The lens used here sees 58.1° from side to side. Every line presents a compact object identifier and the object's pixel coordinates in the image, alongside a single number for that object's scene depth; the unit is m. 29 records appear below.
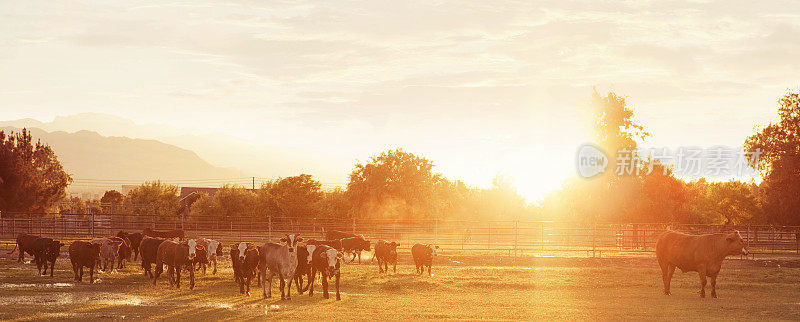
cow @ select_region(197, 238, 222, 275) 23.66
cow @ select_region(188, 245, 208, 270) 24.00
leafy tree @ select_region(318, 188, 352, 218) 69.69
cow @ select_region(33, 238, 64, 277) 25.03
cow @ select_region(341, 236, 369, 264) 32.88
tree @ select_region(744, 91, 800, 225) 53.19
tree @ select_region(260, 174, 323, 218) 69.38
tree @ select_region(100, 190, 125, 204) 98.06
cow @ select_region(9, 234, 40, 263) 29.76
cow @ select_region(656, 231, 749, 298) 22.22
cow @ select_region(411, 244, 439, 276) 28.03
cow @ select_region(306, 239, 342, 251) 28.26
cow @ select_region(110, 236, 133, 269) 27.06
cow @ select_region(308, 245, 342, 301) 19.94
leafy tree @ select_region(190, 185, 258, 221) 70.25
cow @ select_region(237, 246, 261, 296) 20.63
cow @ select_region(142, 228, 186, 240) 32.25
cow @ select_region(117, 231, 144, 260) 29.72
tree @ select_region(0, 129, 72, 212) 58.88
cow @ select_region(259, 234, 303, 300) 19.97
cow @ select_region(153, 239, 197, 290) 21.78
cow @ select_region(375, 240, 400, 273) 28.63
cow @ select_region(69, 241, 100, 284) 23.38
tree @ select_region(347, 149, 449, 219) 68.38
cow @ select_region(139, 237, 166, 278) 24.30
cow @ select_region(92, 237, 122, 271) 25.69
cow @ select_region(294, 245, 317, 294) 21.00
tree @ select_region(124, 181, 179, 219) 75.44
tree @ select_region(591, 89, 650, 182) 52.34
